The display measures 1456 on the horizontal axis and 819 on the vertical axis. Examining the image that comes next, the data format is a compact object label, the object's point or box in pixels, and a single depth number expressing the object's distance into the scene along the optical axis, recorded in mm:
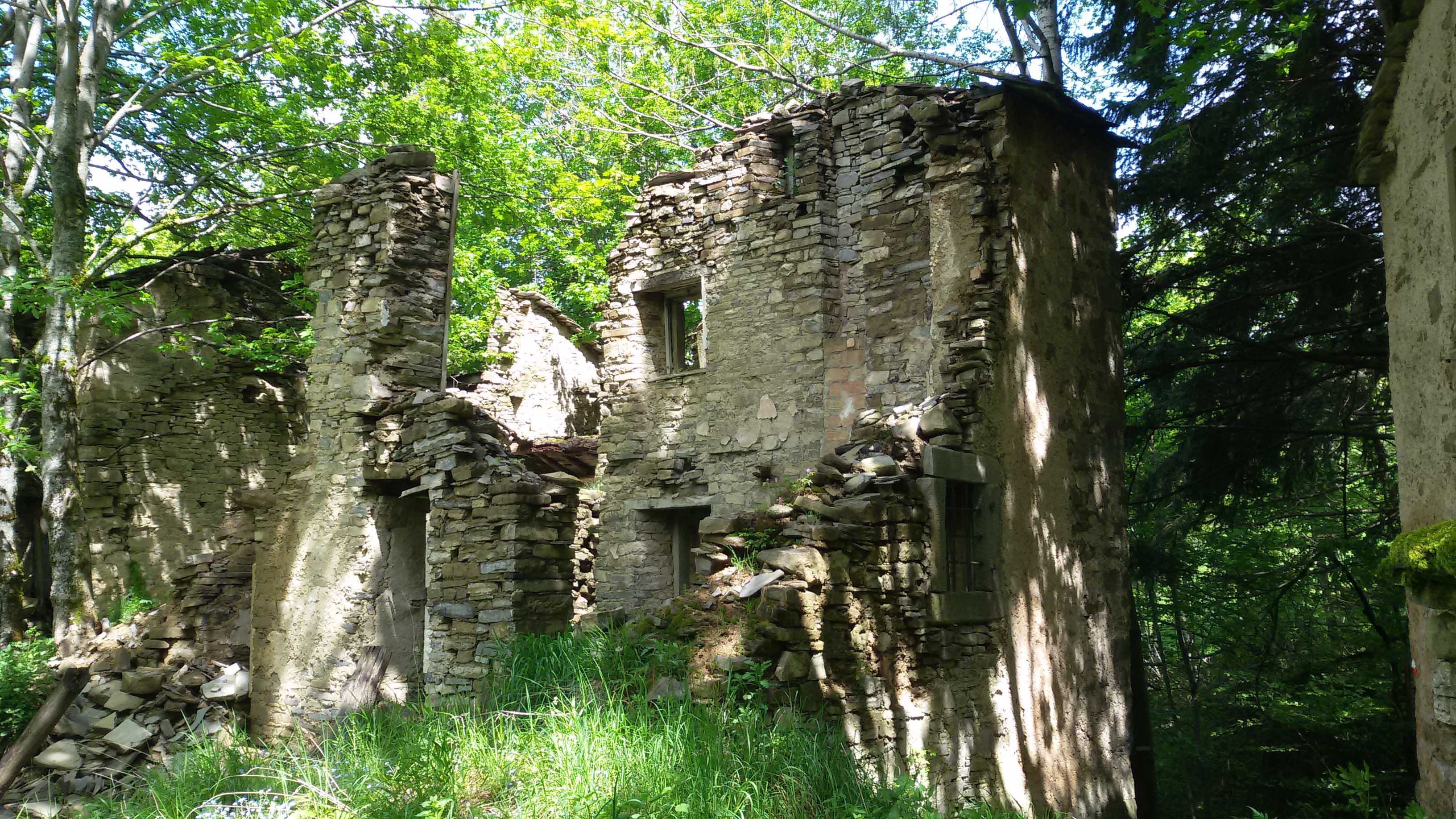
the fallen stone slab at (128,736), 8945
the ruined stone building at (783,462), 7258
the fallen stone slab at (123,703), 9344
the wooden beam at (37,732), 8359
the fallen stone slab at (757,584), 6324
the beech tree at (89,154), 10867
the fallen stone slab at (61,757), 8648
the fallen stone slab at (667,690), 5859
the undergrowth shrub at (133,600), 12953
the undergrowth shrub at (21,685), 9445
